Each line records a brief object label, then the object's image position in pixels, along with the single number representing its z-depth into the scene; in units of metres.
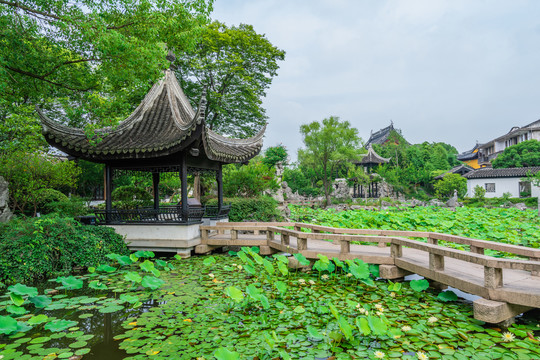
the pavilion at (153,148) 7.28
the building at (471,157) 46.86
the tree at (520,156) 28.97
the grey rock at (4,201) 8.91
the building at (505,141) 32.91
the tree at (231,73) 14.54
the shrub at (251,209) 10.40
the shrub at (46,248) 5.43
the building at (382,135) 46.25
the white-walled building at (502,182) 26.69
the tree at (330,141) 25.70
